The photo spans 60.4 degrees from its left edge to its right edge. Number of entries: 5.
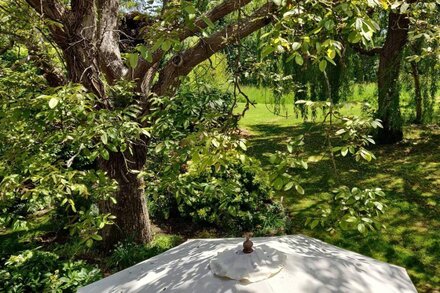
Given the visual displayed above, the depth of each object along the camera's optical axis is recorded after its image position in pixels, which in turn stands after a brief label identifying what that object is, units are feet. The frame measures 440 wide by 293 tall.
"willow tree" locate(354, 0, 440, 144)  29.53
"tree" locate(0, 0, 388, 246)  12.50
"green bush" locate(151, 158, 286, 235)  22.70
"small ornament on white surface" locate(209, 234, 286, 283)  8.75
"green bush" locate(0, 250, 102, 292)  14.80
